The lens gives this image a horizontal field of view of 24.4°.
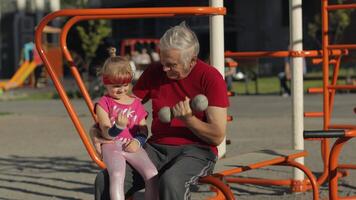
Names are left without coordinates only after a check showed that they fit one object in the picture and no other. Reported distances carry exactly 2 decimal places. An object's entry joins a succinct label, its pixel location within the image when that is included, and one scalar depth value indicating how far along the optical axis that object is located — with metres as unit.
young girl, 4.38
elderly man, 4.20
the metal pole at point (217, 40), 6.16
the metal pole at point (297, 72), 6.47
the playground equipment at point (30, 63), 27.53
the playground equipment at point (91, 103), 4.98
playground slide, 27.03
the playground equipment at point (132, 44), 28.06
